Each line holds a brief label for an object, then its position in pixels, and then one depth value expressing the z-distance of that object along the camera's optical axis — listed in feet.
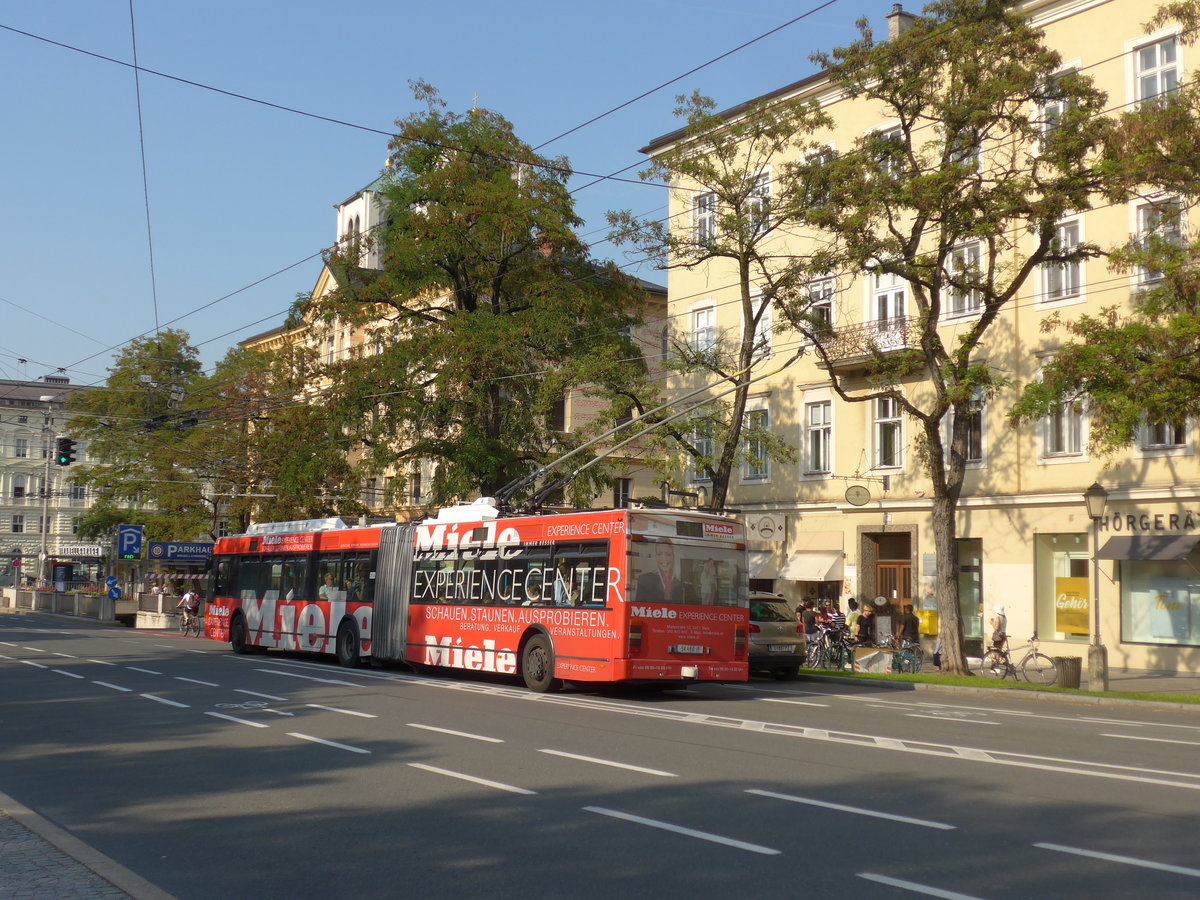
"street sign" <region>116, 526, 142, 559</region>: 169.27
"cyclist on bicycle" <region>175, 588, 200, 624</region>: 147.84
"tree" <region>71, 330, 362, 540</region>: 164.04
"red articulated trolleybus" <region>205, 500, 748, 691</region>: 62.59
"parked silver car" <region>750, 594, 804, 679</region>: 82.89
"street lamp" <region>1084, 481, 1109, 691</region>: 74.74
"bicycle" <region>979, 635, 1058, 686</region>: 81.00
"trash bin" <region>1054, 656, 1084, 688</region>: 75.97
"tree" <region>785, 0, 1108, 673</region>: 76.43
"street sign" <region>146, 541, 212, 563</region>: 167.12
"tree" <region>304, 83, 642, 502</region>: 115.75
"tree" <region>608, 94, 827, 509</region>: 91.71
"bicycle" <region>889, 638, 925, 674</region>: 88.12
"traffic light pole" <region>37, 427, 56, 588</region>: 252.48
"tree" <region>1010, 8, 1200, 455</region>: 66.23
